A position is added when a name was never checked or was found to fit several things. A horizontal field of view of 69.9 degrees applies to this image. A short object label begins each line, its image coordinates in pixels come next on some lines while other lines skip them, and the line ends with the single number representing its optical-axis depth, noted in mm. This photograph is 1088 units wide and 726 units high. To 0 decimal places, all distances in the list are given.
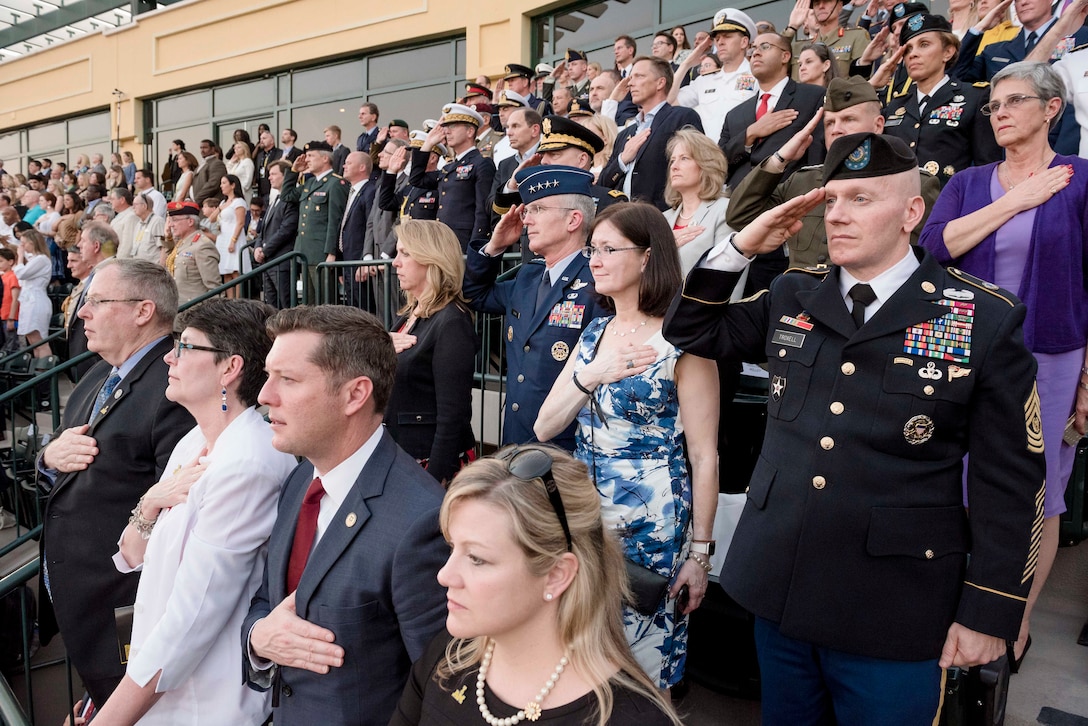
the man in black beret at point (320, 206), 8320
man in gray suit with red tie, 1869
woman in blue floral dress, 2465
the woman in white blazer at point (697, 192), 3926
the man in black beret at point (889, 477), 1755
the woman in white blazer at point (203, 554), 2203
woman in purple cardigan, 2754
